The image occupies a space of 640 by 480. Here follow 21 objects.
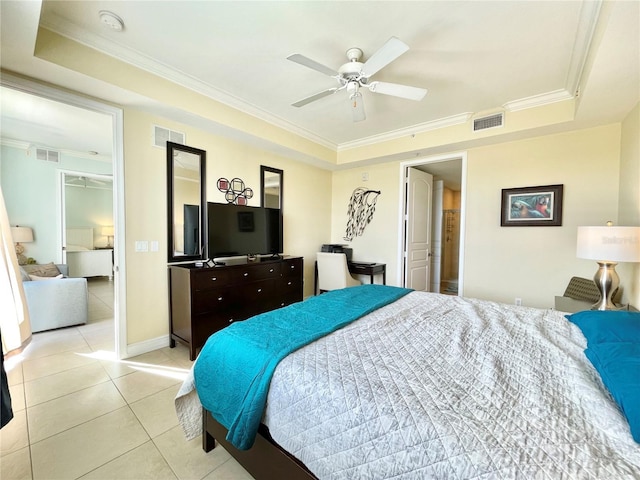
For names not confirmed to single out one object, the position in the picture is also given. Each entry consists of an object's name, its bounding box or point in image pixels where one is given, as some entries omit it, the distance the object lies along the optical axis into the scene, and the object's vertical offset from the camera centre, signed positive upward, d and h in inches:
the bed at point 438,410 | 28.9 -22.6
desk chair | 153.6 -23.4
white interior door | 171.8 +2.9
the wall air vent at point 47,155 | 183.6 +51.2
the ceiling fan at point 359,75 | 73.9 +47.3
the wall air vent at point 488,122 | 124.1 +51.9
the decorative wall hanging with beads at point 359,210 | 182.9 +15.1
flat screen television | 119.5 +0.6
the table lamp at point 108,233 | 259.0 -2.7
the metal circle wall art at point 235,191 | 134.2 +20.7
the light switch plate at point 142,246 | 108.1 -6.2
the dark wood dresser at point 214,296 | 104.9 -27.8
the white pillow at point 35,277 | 137.2 -24.4
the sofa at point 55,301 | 128.5 -35.0
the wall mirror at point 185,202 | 116.3 +12.7
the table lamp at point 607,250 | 77.4 -4.8
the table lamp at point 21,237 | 170.7 -4.8
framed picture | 123.8 +12.8
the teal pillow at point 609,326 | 48.3 -17.8
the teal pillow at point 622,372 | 31.2 -19.3
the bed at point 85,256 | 232.1 -23.0
